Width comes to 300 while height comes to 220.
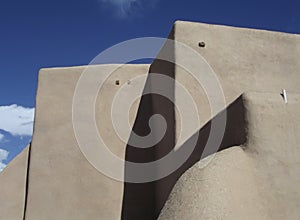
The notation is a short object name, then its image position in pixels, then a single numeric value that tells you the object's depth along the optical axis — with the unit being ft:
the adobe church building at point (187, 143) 14.05
